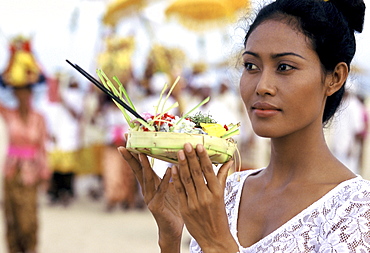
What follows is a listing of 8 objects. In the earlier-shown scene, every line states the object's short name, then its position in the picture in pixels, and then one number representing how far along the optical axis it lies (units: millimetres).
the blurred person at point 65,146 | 11383
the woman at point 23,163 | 6938
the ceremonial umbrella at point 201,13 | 10242
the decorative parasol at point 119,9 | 11109
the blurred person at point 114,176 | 10492
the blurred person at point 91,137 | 11547
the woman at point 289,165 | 1771
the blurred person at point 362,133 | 11375
